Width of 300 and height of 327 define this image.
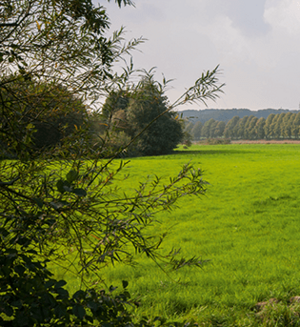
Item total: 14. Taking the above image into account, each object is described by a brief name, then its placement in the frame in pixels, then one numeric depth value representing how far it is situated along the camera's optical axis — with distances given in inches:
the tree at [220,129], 7193.9
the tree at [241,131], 5607.3
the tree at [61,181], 69.8
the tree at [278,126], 4864.7
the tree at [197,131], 7711.1
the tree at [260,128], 5177.2
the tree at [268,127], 5003.2
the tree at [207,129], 7459.6
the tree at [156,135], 1508.4
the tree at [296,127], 4569.4
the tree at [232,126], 5984.3
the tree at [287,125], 4640.8
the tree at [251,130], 5344.5
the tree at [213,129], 7326.8
